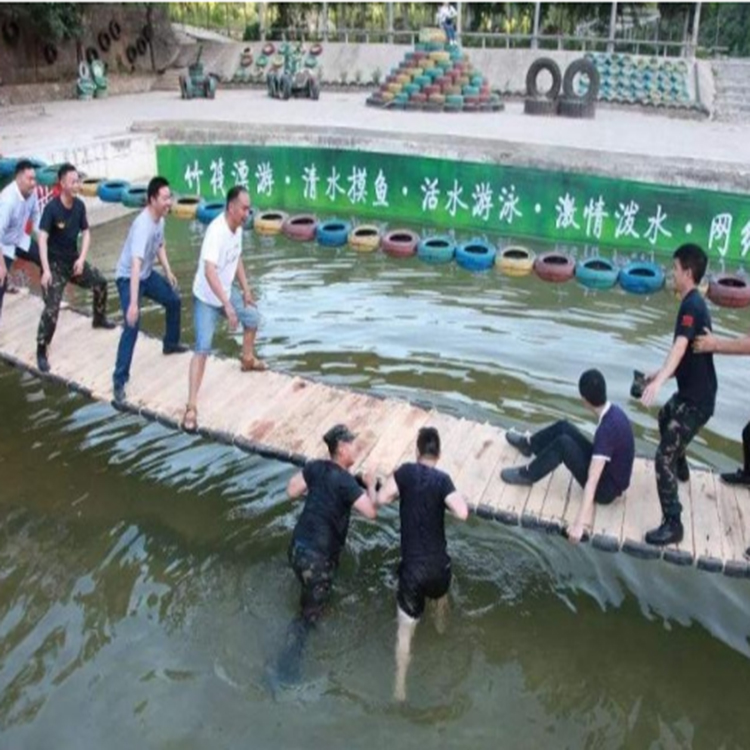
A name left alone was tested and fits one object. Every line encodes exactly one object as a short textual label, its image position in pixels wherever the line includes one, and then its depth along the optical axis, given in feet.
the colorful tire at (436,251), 38.34
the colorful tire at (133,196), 48.26
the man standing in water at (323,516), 18.48
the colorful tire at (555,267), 36.63
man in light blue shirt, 23.40
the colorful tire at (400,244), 39.11
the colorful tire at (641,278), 35.06
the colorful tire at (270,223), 43.29
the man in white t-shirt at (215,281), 22.31
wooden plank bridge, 19.04
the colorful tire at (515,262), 37.22
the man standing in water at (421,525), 17.83
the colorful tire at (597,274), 35.94
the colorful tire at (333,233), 41.75
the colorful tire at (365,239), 40.75
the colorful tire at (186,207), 47.34
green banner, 50.93
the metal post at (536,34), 105.29
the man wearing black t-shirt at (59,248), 25.95
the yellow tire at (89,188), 50.88
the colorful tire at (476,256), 37.35
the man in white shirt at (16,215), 27.76
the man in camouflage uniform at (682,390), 17.67
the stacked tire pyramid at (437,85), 87.92
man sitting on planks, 18.40
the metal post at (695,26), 102.82
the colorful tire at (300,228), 42.57
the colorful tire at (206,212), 46.06
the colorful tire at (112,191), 49.19
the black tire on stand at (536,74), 84.48
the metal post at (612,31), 105.40
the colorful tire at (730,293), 33.55
